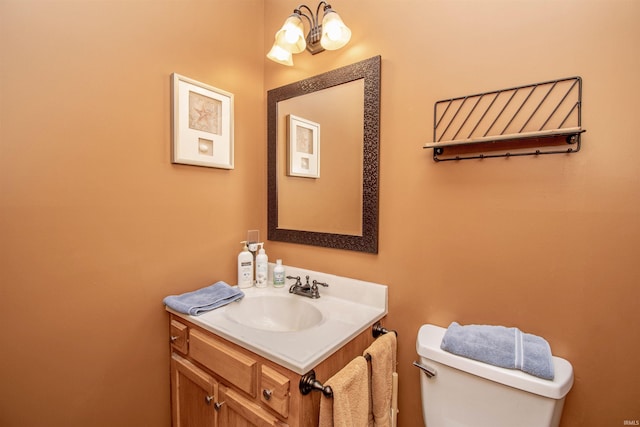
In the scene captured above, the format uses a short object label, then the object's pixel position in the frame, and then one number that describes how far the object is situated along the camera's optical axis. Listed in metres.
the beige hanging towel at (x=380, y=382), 0.97
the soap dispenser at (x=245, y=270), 1.46
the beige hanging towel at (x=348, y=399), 0.80
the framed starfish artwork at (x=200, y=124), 1.23
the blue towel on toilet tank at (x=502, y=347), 0.81
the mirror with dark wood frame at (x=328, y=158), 1.23
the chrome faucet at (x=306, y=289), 1.33
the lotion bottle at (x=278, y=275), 1.44
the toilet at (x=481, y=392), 0.79
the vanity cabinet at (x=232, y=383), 0.84
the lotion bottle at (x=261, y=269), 1.48
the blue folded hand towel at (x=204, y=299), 1.14
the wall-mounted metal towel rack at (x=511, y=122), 0.86
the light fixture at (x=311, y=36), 1.18
